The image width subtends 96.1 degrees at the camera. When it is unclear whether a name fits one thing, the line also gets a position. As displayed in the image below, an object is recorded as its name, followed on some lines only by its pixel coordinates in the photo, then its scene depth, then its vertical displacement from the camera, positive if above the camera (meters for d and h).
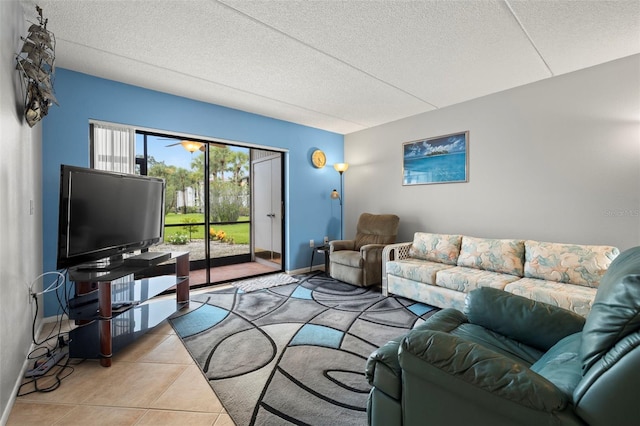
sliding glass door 3.78 +0.29
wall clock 4.95 +0.96
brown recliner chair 3.89 -0.56
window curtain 3.06 +0.74
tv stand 2.07 -0.75
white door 4.88 +0.12
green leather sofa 0.82 -0.57
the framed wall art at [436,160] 3.79 +0.74
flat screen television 2.01 +0.00
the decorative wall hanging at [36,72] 1.89 +0.96
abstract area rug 1.63 -1.07
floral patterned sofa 2.47 -0.61
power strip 1.92 -1.05
